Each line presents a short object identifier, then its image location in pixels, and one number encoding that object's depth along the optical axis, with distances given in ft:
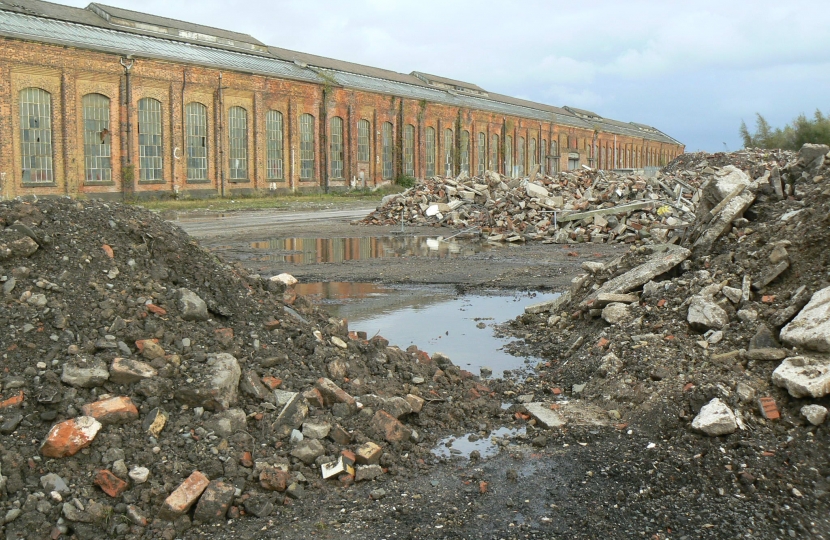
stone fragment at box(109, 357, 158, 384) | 13.83
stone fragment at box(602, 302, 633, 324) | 22.35
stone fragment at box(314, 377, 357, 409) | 15.08
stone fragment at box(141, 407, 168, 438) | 13.03
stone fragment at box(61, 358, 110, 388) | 13.47
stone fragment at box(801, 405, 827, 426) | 13.83
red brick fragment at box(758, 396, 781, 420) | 14.53
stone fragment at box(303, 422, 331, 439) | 13.80
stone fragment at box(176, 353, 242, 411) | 13.99
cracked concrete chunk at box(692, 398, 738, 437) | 14.11
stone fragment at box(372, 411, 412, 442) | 14.43
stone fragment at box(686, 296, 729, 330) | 19.11
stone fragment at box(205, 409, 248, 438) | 13.43
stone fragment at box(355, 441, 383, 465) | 13.52
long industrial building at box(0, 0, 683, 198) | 91.81
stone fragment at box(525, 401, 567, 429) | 15.99
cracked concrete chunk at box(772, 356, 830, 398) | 14.29
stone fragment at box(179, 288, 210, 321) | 16.75
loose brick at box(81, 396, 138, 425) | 12.89
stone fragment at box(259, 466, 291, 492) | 12.50
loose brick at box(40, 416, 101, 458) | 12.15
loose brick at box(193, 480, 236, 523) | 11.79
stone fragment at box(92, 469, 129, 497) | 11.83
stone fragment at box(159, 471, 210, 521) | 11.62
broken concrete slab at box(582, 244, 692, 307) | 24.09
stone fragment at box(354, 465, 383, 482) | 13.20
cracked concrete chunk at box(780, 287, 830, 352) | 15.49
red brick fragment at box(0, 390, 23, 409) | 12.81
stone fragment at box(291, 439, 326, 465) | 13.35
